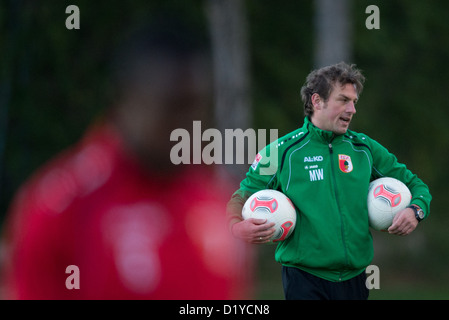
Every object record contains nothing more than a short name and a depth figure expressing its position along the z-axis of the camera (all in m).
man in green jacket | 9.71
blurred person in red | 3.79
